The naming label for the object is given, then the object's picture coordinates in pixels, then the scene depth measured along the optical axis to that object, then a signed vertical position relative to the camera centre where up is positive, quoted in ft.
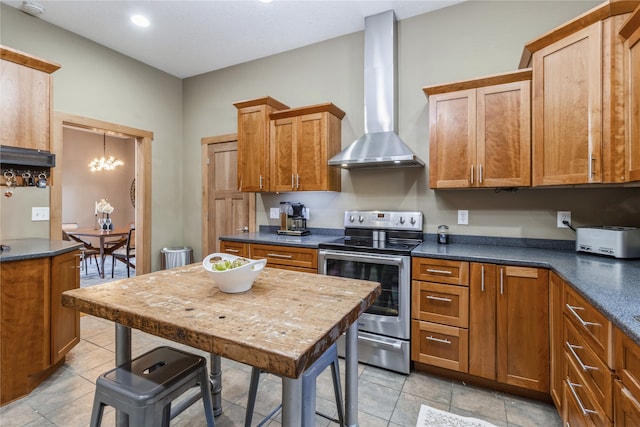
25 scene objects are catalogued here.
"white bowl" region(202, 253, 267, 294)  4.12 -0.87
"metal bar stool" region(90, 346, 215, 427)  3.73 -2.22
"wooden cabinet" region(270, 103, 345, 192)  9.87 +2.20
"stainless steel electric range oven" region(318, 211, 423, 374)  7.66 -1.88
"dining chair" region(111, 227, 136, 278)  16.03 -2.27
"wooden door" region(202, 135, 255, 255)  13.01 +0.67
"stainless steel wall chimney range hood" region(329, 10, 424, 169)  9.14 +3.79
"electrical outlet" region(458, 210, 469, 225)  8.96 -0.12
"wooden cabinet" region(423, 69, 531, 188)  7.29 +2.03
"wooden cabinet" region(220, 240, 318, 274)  8.93 -1.28
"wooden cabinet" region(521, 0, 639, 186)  5.70 +2.29
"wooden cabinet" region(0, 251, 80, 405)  6.46 -2.45
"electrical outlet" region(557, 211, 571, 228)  7.83 -0.13
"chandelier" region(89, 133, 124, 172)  22.09 +3.72
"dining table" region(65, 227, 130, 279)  16.67 -1.35
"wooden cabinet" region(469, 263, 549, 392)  6.36 -2.42
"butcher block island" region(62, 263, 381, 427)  2.79 -1.15
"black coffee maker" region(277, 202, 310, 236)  11.06 -0.19
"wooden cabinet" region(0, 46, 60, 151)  7.44 +2.86
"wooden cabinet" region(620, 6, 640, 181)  5.20 +2.15
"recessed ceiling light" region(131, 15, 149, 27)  9.90 +6.31
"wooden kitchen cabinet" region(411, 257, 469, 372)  7.11 -2.39
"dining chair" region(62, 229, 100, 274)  17.35 -2.16
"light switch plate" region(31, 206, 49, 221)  9.61 -0.04
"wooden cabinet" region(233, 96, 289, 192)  10.72 +2.50
